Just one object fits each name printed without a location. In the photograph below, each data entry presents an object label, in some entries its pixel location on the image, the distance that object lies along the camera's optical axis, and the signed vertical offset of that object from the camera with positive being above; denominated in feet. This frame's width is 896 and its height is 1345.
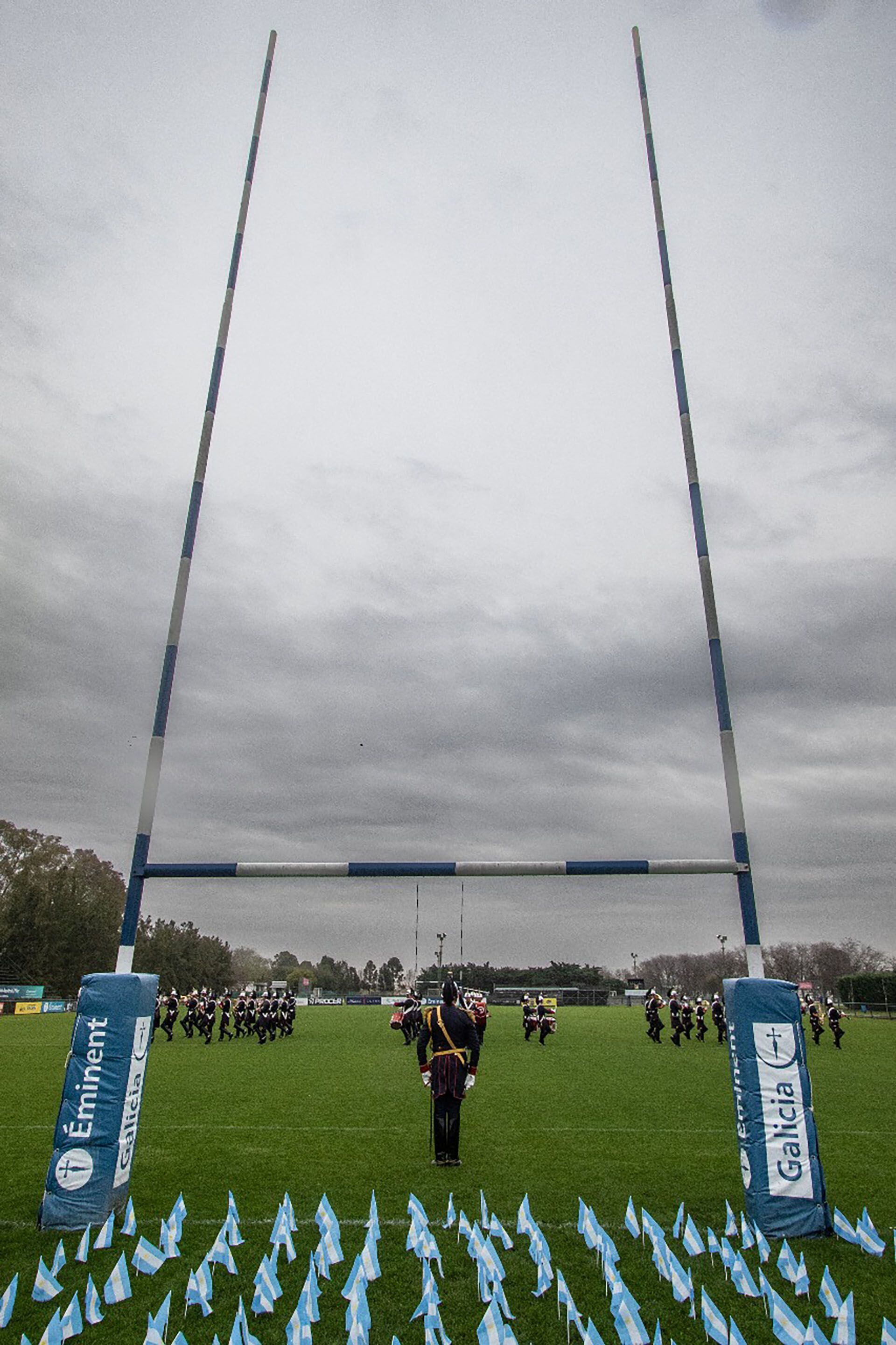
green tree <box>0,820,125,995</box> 195.62 +13.00
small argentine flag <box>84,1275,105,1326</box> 16.01 -6.47
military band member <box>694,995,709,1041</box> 90.74 -3.86
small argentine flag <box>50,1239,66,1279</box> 17.90 -6.19
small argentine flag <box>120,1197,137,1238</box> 20.49 -6.17
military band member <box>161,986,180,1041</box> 84.12 -4.24
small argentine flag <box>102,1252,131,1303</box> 16.98 -6.38
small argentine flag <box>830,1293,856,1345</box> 14.61 -5.97
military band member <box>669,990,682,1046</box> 86.22 -3.53
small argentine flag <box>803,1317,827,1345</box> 13.76 -5.78
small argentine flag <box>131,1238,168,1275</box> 18.38 -6.29
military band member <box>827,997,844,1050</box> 83.51 -3.59
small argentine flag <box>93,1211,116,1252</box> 19.89 -6.35
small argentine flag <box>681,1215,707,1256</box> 19.45 -6.05
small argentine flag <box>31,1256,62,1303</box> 16.76 -6.35
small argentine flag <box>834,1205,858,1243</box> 20.43 -6.03
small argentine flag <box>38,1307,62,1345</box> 14.24 -6.16
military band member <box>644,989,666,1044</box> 88.02 -3.74
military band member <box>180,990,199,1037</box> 90.27 -4.40
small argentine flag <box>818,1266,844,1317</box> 15.79 -5.90
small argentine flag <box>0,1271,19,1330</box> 15.52 -6.17
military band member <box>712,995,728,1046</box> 88.48 -3.95
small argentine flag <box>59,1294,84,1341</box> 15.05 -6.30
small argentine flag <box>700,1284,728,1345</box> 14.46 -5.85
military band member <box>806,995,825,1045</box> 83.05 -3.69
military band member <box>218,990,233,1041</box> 88.63 -4.35
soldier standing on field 28.07 -3.12
